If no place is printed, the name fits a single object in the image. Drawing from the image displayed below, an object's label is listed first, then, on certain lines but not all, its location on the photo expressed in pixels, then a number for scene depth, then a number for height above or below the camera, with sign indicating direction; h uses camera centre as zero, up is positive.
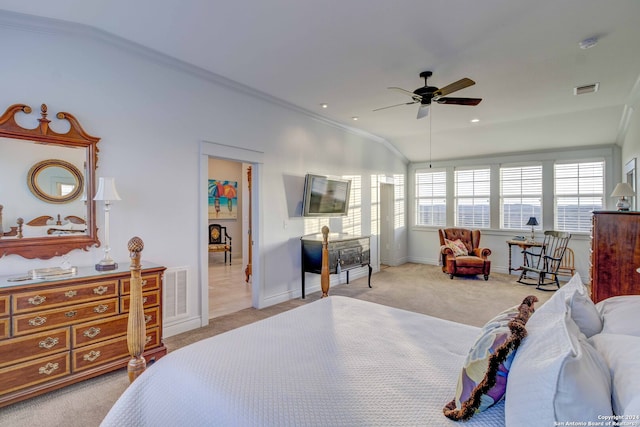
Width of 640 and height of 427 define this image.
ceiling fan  3.43 +1.28
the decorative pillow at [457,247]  6.68 -0.76
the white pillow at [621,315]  1.33 -0.48
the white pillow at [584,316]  1.43 -0.48
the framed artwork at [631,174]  4.34 +0.55
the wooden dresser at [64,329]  2.18 -0.87
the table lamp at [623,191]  4.12 +0.26
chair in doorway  7.94 -0.69
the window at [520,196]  6.70 +0.33
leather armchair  6.35 -0.93
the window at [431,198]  7.89 +0.33
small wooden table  6.14 -0.64
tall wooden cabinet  3.19 -0.45
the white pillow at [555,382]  0.86 -0.49
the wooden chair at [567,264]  6.11 -1.05
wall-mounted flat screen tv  5.13 +0.27
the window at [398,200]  7.81 +0.28
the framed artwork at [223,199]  8.59 +0.36
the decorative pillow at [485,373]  1.09 -0.57
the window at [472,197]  7.30 +0.32
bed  0.91 -0.71
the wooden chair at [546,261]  5.73 -0.98
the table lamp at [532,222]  6.26 -0.22
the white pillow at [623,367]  0.84 -0.49
